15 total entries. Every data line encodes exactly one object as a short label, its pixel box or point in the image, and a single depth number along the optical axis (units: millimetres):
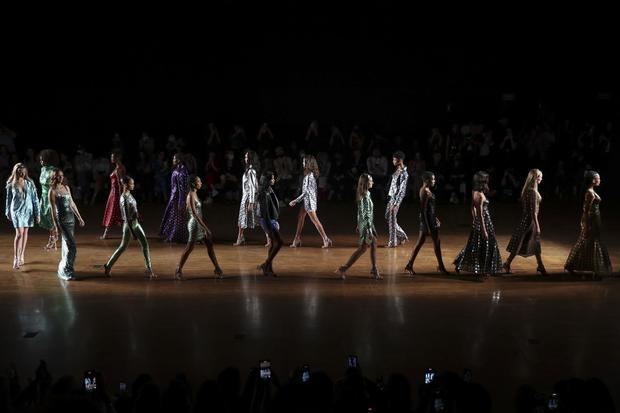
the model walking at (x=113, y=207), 15344
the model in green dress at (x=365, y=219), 11734
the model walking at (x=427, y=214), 12328
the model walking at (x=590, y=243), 12086
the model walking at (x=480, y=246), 12117
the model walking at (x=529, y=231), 12328
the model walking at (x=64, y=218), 11844
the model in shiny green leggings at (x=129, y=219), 11898
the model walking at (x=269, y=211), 12188
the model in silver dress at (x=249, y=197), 14961
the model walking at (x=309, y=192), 14758
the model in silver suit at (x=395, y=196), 14932
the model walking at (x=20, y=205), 13039
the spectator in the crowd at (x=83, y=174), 21219
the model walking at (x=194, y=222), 11742
